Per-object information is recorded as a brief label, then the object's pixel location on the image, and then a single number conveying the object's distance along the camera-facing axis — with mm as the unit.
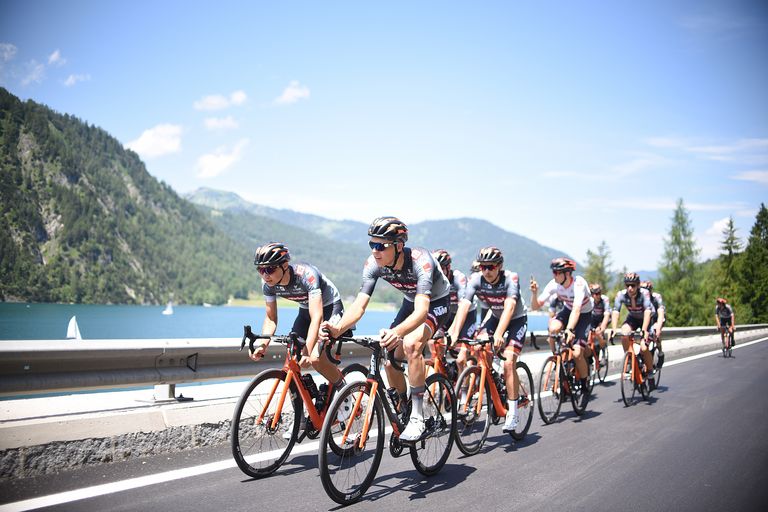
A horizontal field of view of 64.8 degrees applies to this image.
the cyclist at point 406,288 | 5309
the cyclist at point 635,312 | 11719
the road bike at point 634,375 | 10825
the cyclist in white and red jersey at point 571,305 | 9492
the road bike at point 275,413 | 5363
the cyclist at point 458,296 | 8727
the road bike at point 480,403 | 6789
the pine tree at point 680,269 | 79562
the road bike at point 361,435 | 4777
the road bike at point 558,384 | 8938
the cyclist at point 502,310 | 7516
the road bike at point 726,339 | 23297
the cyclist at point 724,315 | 23828
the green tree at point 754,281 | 87500
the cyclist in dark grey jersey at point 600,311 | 13594
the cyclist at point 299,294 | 5828
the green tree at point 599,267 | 97188
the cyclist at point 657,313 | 12297
